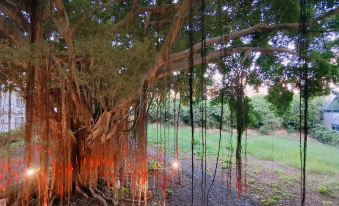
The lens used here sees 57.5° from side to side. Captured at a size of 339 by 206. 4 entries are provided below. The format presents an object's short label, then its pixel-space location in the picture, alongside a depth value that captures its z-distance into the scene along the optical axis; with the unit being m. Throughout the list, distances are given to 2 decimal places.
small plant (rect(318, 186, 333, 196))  6.21
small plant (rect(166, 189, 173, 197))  5.24
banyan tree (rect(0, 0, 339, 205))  2.94
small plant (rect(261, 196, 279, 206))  5.44
